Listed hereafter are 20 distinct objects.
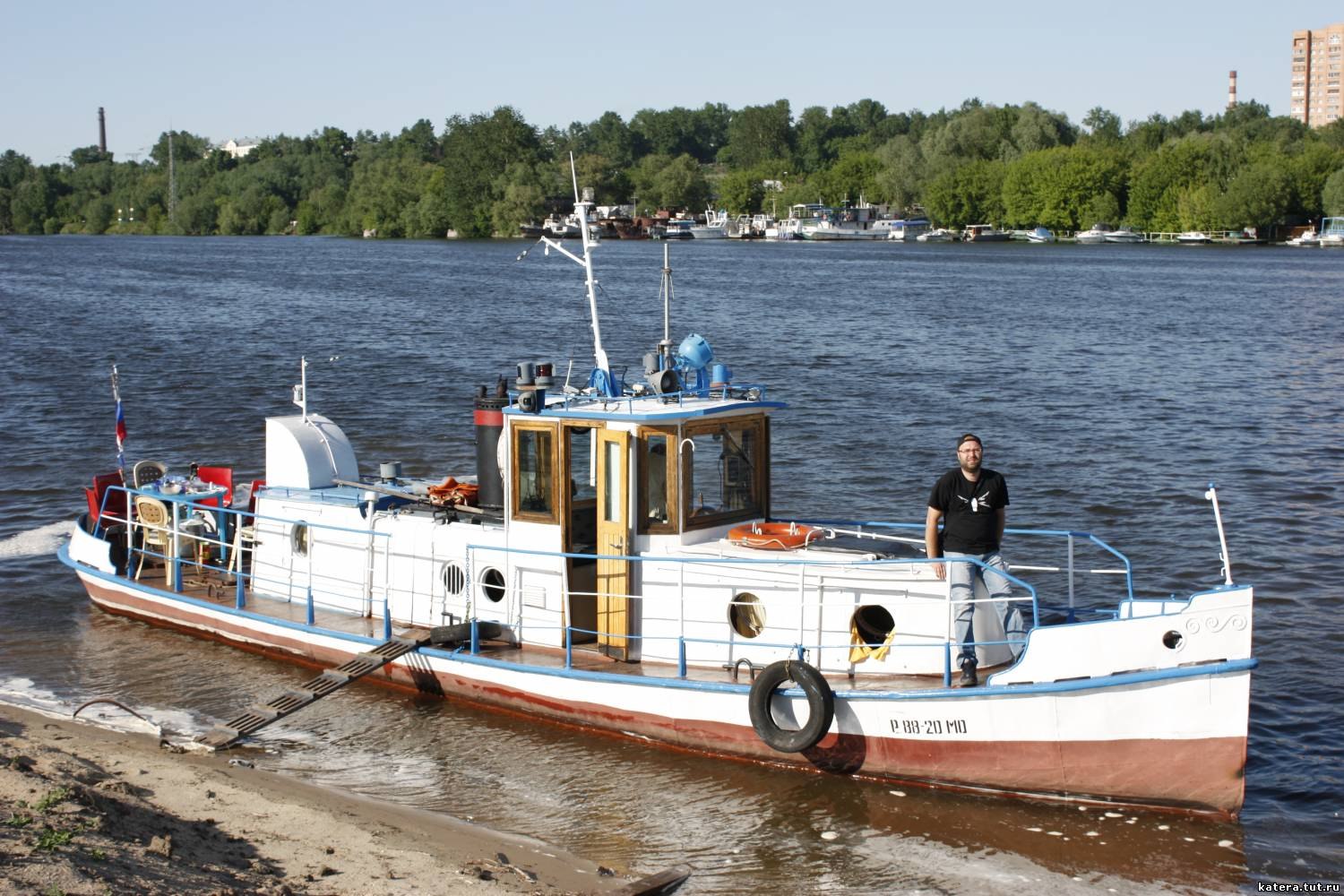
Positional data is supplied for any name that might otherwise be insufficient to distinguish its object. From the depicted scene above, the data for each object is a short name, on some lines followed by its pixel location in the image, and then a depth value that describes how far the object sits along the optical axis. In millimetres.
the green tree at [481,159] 148125
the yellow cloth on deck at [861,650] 13055
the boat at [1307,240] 124562
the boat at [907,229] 154500
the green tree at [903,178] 159500
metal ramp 13672
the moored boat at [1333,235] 122188
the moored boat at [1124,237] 136125
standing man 12656
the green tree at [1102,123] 162375
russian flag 18891
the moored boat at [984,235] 144750
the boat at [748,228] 169000
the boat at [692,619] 11961
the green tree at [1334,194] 121812
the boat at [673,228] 158825
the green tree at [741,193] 183250
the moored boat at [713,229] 171500
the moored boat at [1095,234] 138750
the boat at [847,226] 160250
